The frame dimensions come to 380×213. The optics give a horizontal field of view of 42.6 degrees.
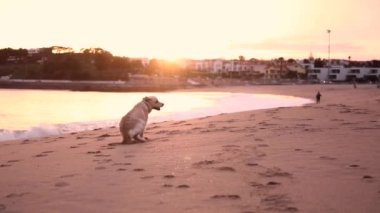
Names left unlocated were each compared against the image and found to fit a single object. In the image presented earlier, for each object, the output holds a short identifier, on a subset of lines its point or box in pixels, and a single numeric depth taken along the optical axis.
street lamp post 126.59
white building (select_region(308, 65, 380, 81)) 134.50
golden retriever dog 10.70
